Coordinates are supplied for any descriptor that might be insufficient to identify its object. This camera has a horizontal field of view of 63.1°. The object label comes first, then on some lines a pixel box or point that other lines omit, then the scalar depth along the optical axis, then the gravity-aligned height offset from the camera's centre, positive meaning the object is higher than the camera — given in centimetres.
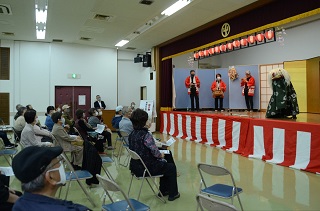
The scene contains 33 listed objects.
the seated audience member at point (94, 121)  624 -40
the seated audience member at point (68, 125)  568 -46
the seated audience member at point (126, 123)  509 -37
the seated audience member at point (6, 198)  176 -66
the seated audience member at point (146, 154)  308 -59
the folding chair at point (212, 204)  158 -64
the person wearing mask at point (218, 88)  1007 +65
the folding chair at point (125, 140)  495 -69
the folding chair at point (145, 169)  295 -75
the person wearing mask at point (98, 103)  1086 +5
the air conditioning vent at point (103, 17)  708 +240
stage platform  450 -70
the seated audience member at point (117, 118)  630 -34
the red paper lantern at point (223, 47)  821 +181
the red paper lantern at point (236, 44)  779 +185
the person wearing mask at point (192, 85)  973 +73
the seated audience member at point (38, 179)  123 -37
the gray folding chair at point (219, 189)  236 -82
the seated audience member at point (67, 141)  425 -61
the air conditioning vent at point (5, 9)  616 +233
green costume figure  559 +14
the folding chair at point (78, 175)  292 -84
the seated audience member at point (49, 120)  596 -37
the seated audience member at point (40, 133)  445 -49
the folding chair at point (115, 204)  207 -84
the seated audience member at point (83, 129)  484 -48
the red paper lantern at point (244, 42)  762 +184
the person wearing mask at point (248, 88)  961 +61
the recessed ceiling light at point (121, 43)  1016 +247
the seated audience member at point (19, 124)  548 -43
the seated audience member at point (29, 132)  390 -42
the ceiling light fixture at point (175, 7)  590 +234
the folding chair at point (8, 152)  444 -83
